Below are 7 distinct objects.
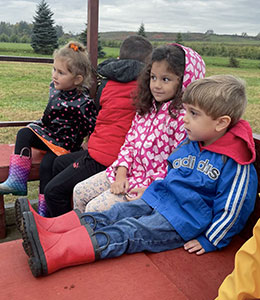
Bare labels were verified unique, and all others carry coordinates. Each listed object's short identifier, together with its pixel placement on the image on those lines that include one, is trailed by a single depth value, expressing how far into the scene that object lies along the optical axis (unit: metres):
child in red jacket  2.43
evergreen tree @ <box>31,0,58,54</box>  13.15
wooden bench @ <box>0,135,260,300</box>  1.37
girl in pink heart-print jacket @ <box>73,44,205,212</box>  2.11
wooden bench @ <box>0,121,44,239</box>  2.79
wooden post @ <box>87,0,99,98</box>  2.90
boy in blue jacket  1.68
